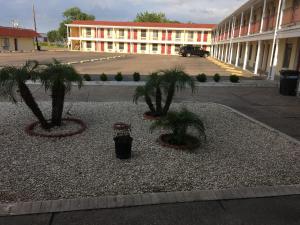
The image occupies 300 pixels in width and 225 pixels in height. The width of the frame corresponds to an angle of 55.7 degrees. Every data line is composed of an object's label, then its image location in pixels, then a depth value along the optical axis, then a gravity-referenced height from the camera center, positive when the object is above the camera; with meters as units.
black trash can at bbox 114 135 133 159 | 4.98 -1.67
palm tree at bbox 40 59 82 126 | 6.21 -0.74
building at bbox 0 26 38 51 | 53.06 +1.27
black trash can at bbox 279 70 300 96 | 12.63 -1.08
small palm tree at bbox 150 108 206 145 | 5.53 -1.37
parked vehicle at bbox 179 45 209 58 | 46.28 +0.26
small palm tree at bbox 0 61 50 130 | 5.79 -0.66
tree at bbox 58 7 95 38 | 91.40 +10.38
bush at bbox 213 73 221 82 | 15.74 -1.33
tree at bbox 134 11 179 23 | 90.00 +10.46
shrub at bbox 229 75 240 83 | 15.75 -1.34
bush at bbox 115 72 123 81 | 14.94 -1.42
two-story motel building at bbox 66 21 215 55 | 54.00 +2.78
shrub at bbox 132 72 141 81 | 15.05 -1.38
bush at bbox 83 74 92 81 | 14.50 -1.48
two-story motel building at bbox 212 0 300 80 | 15.27 +1.41
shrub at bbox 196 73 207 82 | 15.45 -1.33
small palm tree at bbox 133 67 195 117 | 7.23 -0.83
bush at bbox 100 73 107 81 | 14.83 -1.44
